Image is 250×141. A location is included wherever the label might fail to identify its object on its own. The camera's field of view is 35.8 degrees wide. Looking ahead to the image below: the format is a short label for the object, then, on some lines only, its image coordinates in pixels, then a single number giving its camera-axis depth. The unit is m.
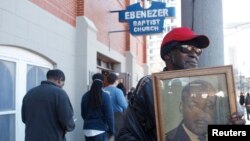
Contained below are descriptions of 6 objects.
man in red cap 1.98
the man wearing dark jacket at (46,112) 4.70
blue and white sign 11.75
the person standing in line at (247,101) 22.34
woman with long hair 6.14
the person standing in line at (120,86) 9.06
